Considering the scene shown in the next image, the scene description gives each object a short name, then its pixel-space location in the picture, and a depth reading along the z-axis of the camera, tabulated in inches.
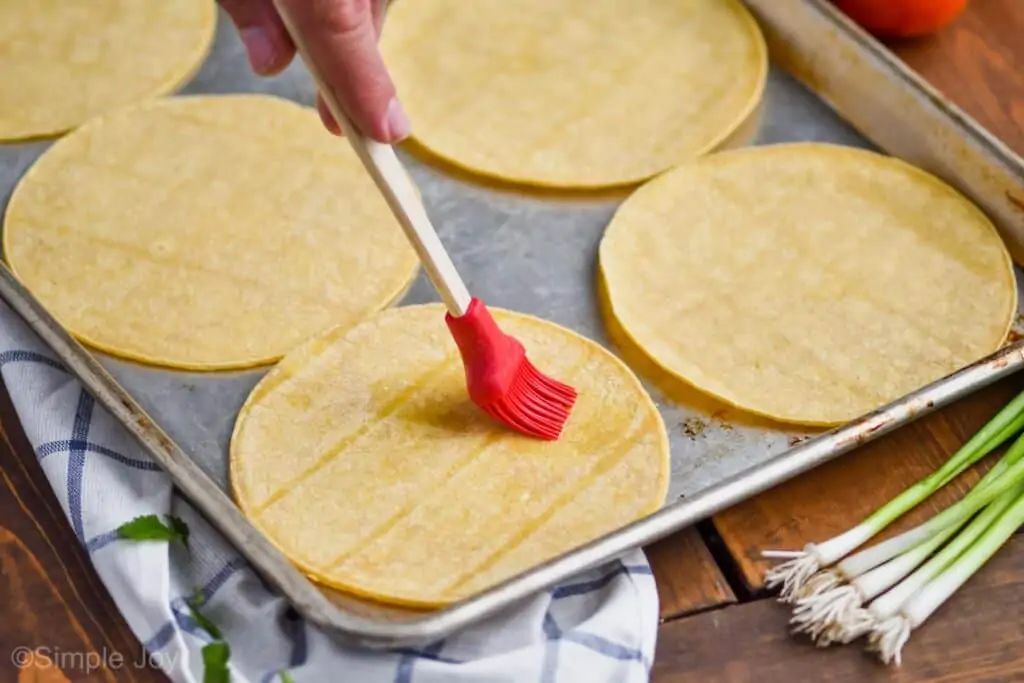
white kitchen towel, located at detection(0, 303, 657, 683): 26.6
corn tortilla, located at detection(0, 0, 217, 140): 33.3
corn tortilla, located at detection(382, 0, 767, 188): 32.6
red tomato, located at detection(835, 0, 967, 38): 34.1
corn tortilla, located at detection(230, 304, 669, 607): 27.6
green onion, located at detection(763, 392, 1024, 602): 27.2
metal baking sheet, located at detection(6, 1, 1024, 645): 26.8
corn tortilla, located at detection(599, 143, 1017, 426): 29.7
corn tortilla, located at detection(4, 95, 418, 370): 30.3
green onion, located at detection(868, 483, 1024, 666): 26.7
